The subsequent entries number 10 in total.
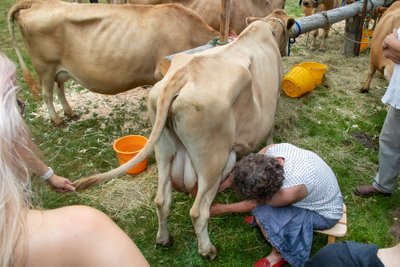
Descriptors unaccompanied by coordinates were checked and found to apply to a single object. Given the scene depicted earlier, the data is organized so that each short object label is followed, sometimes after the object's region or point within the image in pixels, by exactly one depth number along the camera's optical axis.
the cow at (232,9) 6.45
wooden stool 3.13
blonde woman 1.10
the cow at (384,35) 5.45
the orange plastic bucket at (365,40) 7.65
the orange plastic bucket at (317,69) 6.11
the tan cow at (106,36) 4.74
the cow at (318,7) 7.73
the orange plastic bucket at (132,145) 4.46
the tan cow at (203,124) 2.82
